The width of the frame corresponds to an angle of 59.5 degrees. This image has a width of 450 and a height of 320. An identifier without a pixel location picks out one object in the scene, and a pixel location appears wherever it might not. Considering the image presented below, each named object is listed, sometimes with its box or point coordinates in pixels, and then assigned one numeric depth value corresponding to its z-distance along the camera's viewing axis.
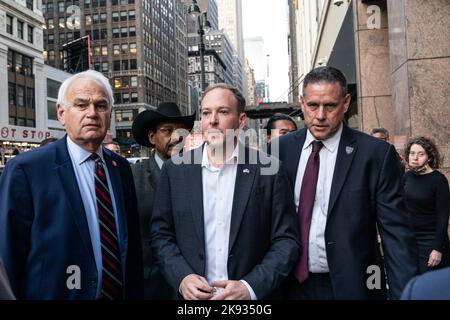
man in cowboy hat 3.88
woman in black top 4.74
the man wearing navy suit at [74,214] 2.44
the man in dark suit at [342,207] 2.73
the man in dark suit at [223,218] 2.66
